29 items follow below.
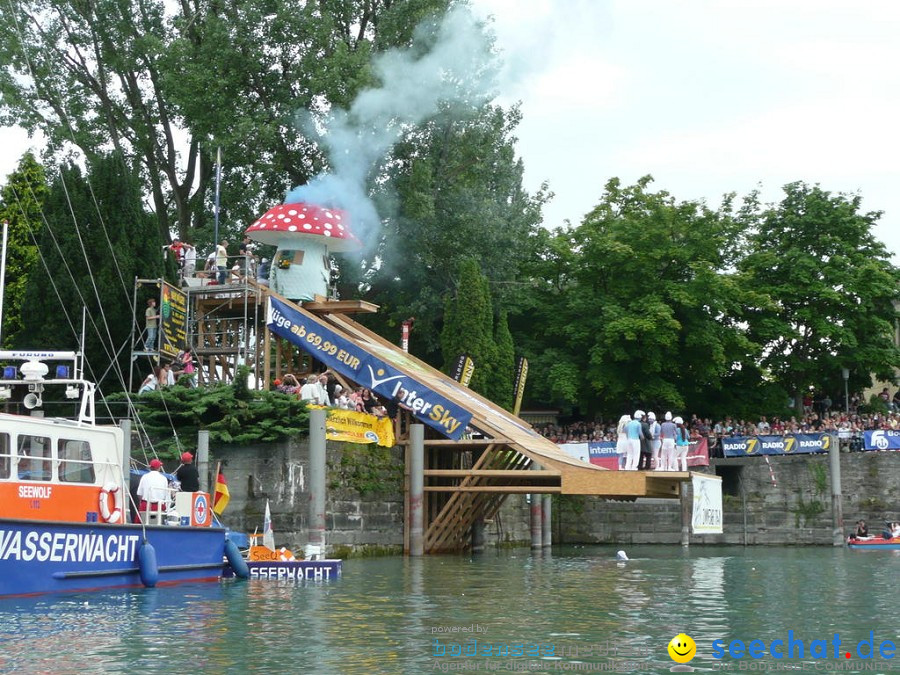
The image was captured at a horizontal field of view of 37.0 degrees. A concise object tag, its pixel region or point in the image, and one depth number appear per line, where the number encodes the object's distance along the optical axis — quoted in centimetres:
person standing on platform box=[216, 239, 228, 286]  3944
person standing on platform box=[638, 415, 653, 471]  3862
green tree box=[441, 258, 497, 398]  4897
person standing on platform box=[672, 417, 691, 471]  3891
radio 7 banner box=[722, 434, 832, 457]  4731
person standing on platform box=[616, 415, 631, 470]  3844
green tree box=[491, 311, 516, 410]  5097
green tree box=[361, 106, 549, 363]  4803
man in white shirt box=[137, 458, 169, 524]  2359
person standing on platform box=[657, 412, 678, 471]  3862
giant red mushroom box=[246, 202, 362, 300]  4003
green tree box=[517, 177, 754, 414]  5169
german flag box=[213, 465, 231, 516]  2759
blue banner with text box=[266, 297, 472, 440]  3597
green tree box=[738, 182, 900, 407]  5388
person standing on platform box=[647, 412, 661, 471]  3853
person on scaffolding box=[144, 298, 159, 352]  3703
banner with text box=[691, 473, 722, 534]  3509
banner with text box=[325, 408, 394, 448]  3350
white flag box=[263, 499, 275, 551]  2752
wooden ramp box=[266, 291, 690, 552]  3434
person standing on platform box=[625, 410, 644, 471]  3806
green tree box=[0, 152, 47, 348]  4281
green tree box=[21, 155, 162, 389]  3966
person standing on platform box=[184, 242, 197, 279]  3978
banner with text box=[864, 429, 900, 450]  4700
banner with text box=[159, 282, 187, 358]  3638
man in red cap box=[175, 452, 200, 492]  2566
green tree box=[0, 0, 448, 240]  4741
